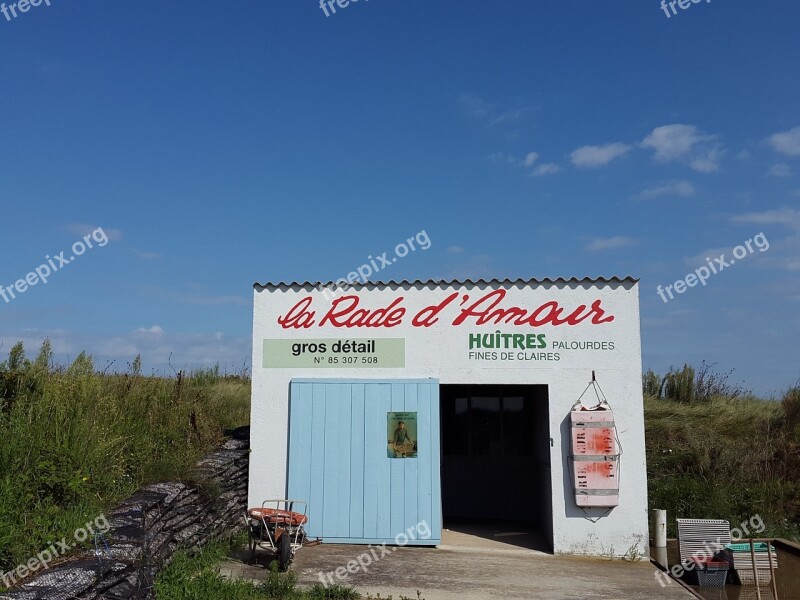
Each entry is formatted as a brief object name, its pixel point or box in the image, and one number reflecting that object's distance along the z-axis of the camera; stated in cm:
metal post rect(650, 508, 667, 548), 1123
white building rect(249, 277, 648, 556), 1027
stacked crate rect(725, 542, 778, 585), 950
